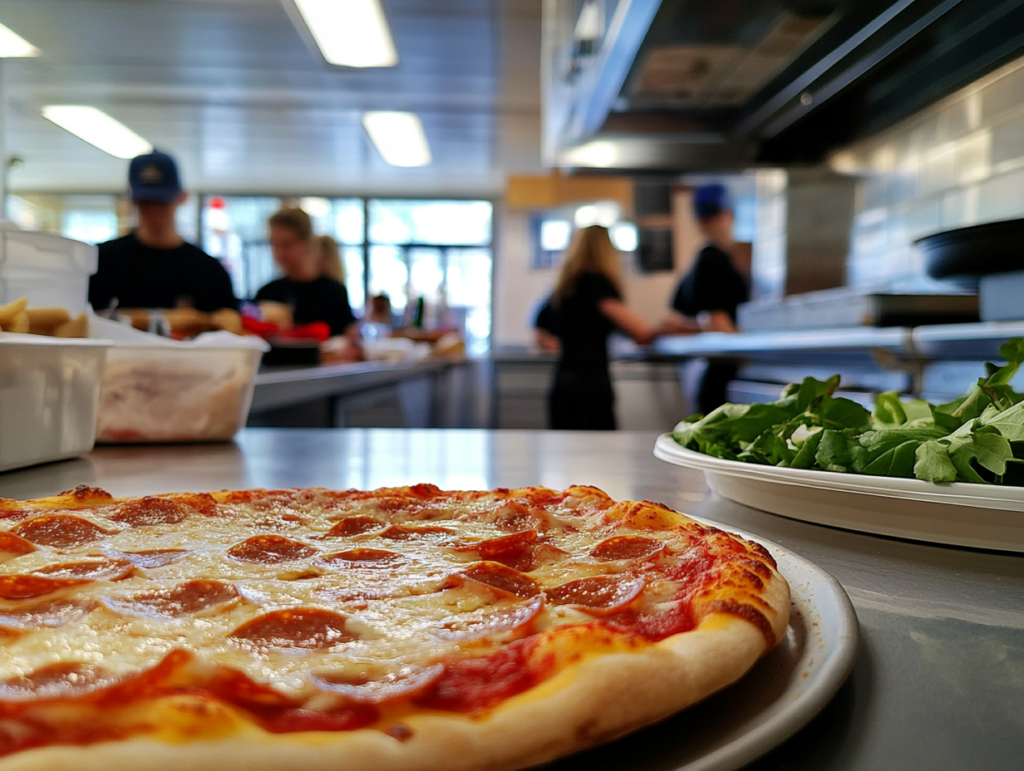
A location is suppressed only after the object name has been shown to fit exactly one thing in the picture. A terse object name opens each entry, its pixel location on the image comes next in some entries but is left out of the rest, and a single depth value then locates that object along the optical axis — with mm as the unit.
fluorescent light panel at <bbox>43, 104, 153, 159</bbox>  7043
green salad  594
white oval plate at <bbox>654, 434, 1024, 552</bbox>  583
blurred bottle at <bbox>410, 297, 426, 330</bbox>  7968
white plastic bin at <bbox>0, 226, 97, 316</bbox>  1076
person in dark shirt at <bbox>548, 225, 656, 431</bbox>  4008
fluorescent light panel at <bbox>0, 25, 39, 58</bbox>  5240
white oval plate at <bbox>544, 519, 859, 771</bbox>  288
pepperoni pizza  270
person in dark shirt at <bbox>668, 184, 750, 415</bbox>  4477
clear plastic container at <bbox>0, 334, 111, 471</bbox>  942
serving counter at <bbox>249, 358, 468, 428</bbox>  1817
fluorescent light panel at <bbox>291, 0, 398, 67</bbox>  3869
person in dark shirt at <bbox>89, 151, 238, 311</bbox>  3539
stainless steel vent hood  1938
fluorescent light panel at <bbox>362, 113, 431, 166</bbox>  6973
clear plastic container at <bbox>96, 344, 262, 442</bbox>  1257
